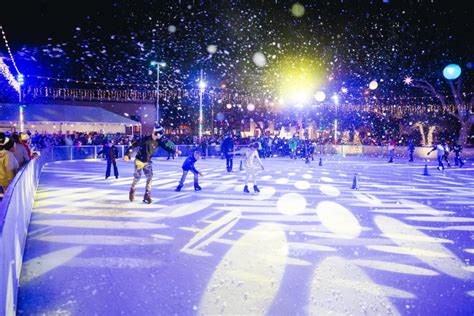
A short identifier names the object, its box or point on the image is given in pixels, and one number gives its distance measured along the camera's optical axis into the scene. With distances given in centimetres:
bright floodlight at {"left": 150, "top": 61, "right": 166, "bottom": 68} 2855
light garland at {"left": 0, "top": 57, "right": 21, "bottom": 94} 1929
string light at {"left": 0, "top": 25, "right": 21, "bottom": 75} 1813
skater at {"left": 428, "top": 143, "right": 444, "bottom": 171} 1966
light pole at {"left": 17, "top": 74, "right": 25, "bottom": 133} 2335
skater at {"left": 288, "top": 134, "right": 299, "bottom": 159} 2889
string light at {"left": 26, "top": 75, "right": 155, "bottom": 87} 3934
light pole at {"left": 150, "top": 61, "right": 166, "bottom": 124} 2855
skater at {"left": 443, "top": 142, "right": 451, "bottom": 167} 2028
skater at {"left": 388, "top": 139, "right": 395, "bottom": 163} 2564
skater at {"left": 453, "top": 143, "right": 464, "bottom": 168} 2272
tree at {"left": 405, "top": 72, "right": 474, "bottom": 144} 3603
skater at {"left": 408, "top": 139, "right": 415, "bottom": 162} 2684
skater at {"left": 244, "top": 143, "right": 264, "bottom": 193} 1116
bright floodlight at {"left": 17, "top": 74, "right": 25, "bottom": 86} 2335
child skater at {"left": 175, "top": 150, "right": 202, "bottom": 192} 1152
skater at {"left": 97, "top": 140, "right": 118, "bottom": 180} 1455
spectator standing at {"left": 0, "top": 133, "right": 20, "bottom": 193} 660
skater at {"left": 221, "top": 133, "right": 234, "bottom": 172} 1745
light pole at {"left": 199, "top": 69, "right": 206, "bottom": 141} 2933
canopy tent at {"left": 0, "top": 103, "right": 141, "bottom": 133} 3109
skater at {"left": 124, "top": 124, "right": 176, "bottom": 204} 908
